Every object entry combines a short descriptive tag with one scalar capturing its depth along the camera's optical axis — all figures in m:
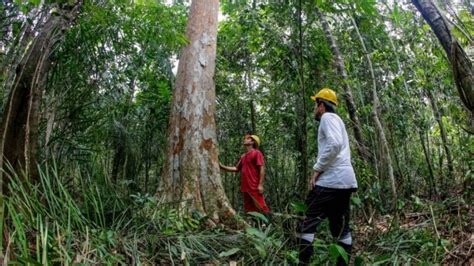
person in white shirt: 3.45
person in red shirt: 5.71
